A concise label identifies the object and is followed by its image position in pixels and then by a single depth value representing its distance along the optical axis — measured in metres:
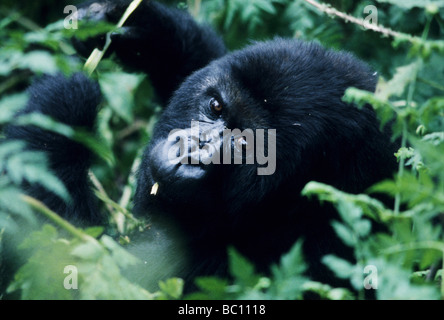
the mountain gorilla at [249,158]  2.56
